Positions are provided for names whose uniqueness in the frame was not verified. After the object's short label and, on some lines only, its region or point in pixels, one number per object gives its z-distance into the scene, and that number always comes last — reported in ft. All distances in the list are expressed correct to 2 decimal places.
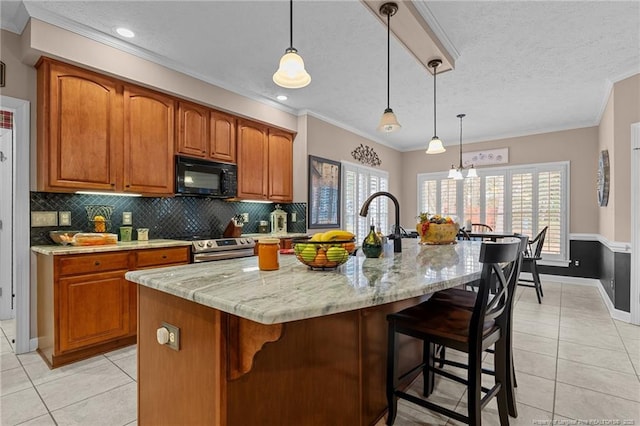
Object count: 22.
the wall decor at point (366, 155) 19.05
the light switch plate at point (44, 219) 9.00
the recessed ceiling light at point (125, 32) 8.87
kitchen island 3.28
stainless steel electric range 10.67
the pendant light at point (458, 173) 15.69
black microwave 11.32
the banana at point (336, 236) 4.51
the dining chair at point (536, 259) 14.11
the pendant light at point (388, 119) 7.41
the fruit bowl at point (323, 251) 4.39
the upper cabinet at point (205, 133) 11.44
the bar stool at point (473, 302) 5.77
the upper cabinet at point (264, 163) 13.48
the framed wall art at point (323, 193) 15.74
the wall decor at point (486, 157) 19.76
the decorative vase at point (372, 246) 5.89
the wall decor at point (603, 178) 13.30
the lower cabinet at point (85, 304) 8.01
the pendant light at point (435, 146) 11.10
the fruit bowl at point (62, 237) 8.93
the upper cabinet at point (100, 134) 8.62
